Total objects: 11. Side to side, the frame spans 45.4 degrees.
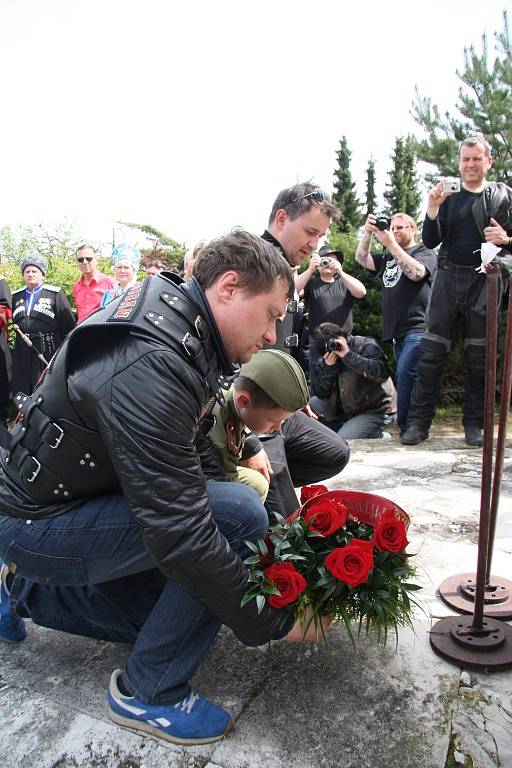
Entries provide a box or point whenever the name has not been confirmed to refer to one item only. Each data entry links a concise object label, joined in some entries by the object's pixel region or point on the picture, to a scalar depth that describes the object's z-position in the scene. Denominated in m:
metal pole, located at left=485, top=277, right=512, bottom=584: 2.09
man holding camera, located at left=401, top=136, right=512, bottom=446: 4.77
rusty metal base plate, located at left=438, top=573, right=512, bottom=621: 2.21
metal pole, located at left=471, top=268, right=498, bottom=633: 1.91
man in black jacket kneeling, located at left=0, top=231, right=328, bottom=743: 1.50
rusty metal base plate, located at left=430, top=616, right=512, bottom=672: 1.89
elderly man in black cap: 6.98
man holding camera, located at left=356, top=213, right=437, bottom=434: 5.51
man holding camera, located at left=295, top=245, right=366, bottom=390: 5.99
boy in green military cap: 2.34
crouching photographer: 5.59
